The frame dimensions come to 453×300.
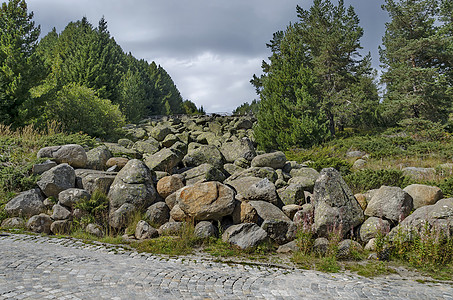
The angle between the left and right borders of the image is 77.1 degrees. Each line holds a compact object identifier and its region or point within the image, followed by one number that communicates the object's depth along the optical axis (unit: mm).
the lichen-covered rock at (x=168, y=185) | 9539
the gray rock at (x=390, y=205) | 7918
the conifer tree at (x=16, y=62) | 16234
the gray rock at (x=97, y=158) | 11070
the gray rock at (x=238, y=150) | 13219
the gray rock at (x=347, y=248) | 7062
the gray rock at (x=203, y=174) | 10242
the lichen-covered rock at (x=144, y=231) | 8094
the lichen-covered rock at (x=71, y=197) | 8859
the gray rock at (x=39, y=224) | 8242
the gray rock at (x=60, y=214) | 8641
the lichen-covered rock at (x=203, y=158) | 12008
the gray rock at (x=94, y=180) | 9430
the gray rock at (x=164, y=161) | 11250
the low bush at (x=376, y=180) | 10789
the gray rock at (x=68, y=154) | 10570
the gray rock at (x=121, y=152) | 12602
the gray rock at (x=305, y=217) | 7699
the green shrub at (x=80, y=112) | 18047
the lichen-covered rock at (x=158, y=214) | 8750
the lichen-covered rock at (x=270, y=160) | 11961
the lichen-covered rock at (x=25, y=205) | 8750
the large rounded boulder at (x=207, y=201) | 8039
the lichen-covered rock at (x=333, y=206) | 7765
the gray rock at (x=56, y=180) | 9273
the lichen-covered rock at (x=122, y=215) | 8570
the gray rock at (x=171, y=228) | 8111
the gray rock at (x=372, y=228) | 7543
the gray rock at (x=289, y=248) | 7402
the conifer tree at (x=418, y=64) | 25859
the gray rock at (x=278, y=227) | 7824
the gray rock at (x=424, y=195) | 8375
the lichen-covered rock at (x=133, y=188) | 8930
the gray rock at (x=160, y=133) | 20461
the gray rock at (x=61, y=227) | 8359
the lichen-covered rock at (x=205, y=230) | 7820
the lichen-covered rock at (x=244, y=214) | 8148
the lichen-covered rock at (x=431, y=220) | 6977
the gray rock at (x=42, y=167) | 9867
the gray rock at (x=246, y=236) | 7375
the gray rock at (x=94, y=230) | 8266
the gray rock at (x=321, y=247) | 7176
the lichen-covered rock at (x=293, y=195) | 9224
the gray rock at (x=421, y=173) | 12604
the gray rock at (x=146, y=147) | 15664
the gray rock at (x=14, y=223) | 8391
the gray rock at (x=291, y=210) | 8602
